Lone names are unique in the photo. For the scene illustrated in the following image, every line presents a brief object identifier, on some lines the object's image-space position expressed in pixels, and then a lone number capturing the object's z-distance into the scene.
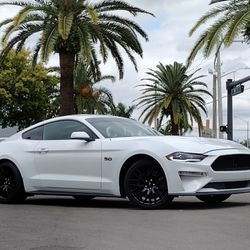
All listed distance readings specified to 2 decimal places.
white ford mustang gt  8.89
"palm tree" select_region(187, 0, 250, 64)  19.52
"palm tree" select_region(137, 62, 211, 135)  44.66
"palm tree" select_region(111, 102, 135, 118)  78.65
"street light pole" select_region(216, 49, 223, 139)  39.91
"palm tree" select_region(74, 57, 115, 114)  41.66
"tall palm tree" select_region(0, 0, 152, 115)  21.34
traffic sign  28.51
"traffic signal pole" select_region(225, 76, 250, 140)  28.23
